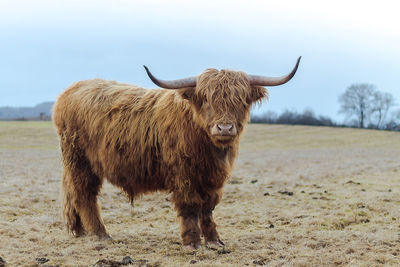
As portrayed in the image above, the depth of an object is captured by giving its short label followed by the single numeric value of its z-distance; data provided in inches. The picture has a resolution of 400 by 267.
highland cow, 198.7
